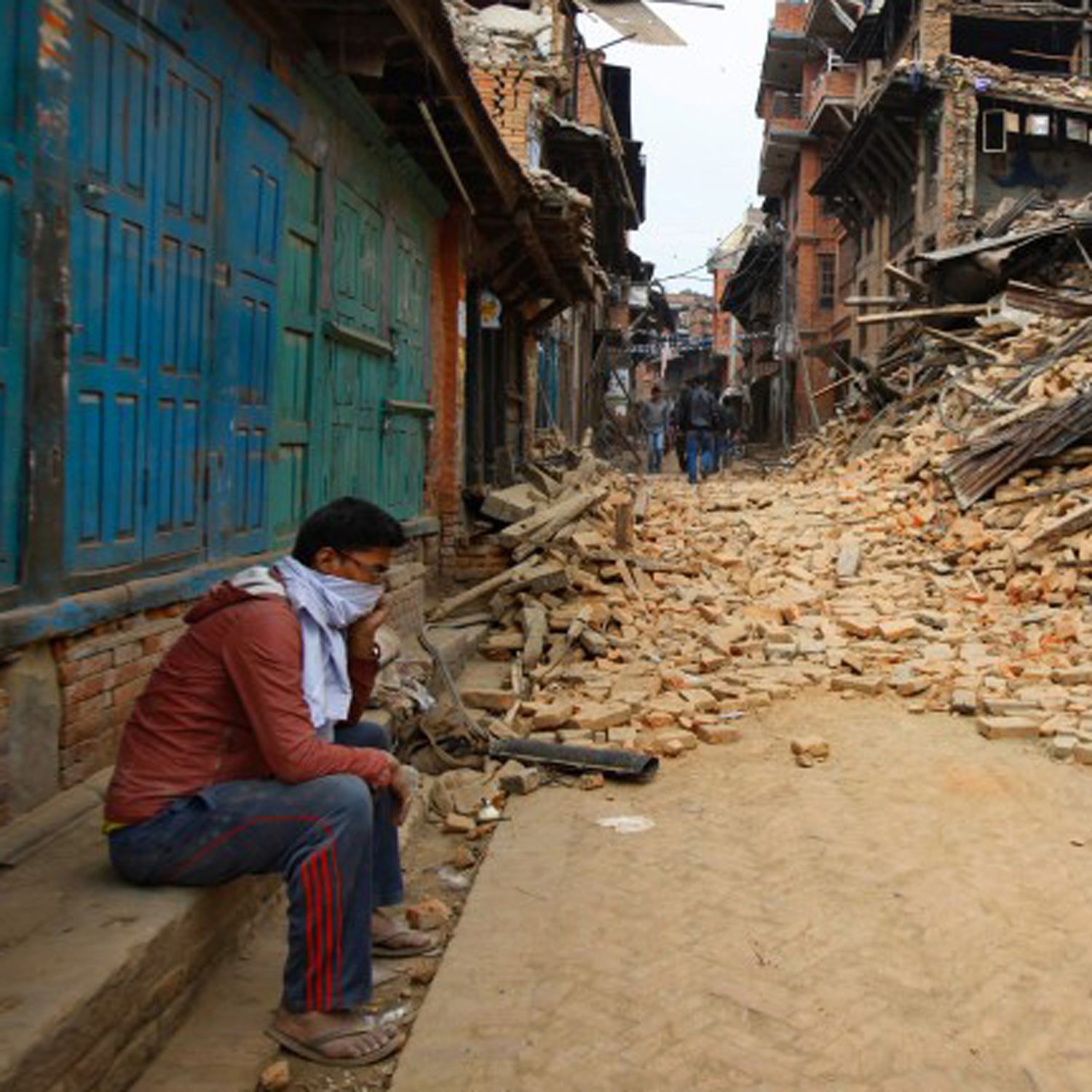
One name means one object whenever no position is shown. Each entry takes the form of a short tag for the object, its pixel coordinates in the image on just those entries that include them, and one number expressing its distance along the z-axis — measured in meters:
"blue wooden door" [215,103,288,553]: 4.88
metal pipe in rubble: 5.52
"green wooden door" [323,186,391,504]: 6.62
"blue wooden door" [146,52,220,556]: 4.23
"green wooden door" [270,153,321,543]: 5.69
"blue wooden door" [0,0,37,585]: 3.19
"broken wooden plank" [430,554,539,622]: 8.55
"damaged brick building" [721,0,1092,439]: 23.64
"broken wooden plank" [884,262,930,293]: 19.18
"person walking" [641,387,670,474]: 30.62
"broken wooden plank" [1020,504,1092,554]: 9.76
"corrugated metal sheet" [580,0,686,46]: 11.89
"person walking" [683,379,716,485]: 20.03
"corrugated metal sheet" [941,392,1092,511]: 11.27
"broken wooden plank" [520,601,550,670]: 7.73
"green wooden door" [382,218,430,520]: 8.13
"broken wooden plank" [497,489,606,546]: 9.77
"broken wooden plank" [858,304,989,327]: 17.48
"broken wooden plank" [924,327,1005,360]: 15.48
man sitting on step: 2.83
